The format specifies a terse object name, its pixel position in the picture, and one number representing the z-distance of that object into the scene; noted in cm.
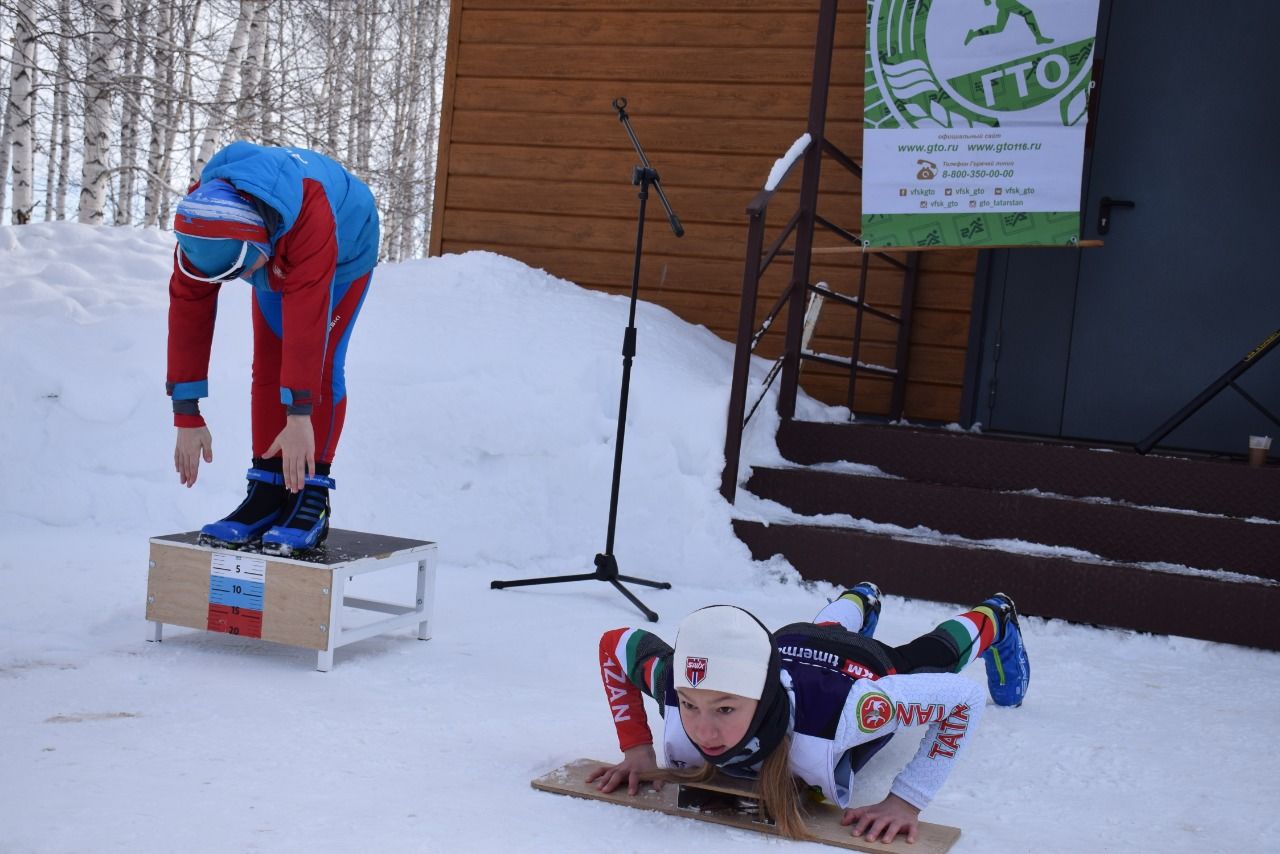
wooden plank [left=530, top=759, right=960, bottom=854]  188
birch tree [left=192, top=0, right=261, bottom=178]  1054
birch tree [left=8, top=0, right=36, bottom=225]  820
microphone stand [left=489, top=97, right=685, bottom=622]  379
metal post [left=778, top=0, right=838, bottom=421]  462
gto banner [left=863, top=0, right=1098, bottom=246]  472
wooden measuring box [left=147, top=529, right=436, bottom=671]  276
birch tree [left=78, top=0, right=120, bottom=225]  884
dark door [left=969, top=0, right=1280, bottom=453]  517
